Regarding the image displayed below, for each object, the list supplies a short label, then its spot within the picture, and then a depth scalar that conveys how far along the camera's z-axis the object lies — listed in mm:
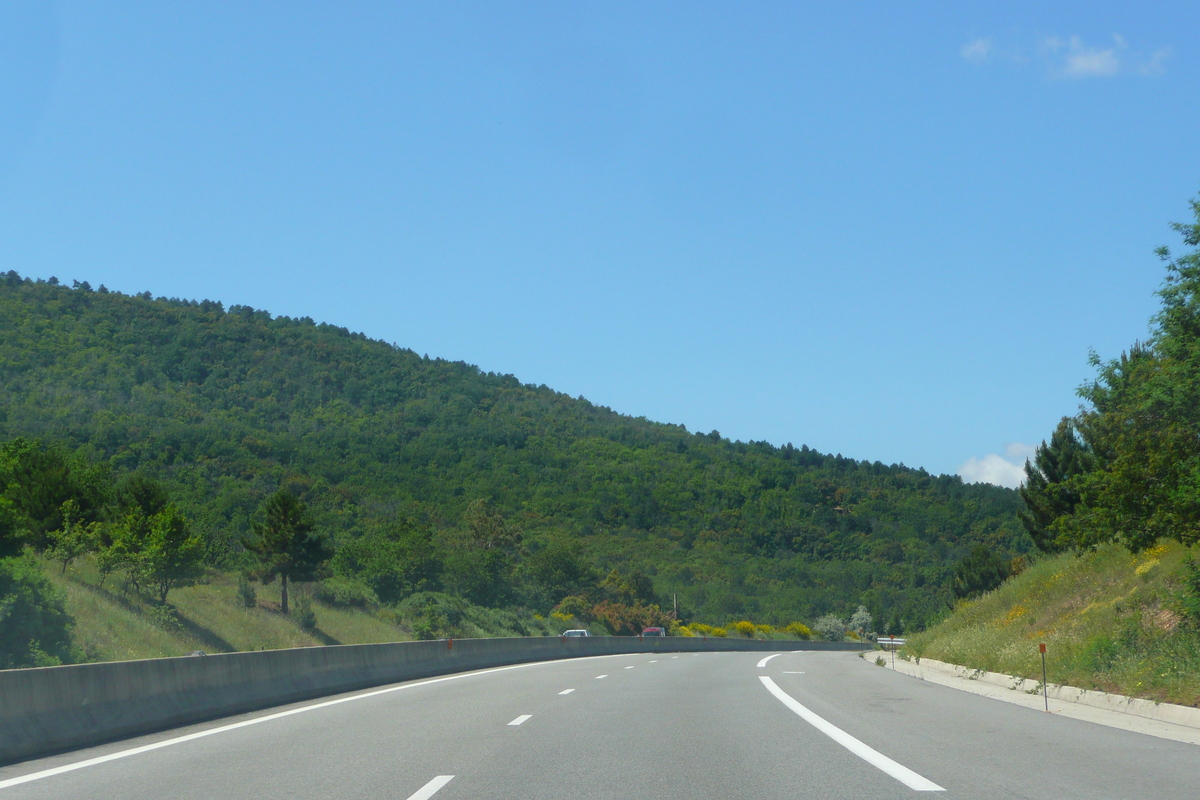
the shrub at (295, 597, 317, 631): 61656
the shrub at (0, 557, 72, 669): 34219
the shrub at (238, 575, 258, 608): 60106
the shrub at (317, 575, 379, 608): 73250
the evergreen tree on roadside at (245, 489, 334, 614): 68750
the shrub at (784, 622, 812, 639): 111812
